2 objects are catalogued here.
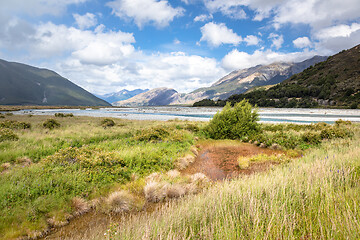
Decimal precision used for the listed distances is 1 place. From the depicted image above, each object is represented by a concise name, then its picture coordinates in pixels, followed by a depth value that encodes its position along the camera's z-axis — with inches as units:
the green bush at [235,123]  698.8
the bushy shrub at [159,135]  581.0
